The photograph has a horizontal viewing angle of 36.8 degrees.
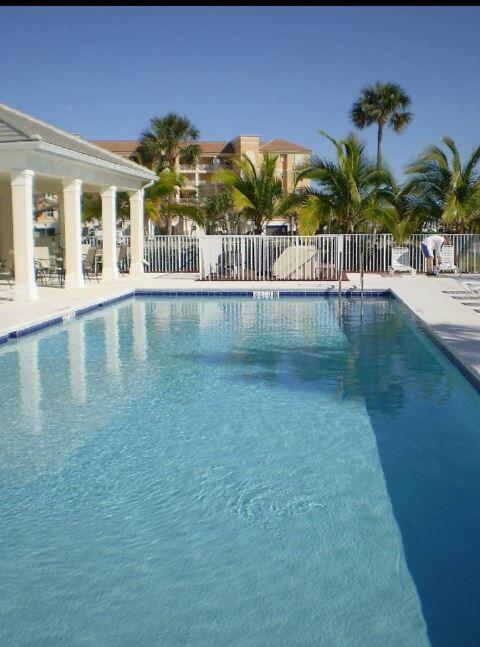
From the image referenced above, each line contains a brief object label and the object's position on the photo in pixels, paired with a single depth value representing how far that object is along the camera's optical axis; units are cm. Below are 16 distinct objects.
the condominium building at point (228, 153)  7075
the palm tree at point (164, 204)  2742
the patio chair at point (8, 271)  1820
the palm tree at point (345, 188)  2275
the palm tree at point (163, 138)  4866
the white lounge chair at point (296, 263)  2142
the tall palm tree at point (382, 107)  4078
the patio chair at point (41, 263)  1995
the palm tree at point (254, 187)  2492
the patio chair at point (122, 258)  2350
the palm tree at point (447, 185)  2283
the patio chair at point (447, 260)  2200
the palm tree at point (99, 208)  2923
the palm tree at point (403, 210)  2289
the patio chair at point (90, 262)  2111
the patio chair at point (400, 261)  2248
